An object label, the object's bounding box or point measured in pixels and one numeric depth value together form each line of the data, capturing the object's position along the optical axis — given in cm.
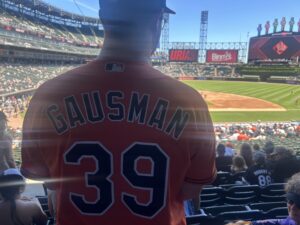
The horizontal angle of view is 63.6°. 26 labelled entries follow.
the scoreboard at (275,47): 4161
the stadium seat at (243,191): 329
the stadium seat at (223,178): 405
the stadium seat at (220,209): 277
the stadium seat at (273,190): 330
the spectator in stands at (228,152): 548
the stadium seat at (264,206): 295
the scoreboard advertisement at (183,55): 5504
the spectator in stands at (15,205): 212
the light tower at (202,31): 5643
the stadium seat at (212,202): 328
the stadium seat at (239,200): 328
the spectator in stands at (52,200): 109
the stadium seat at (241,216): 217
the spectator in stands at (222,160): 499
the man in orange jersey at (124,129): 95
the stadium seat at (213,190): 334
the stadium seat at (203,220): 196
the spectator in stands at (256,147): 592
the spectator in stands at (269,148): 523
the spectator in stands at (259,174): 368
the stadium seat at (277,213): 249
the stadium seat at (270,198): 329
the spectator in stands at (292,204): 188
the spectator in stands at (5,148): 355
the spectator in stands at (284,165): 371
